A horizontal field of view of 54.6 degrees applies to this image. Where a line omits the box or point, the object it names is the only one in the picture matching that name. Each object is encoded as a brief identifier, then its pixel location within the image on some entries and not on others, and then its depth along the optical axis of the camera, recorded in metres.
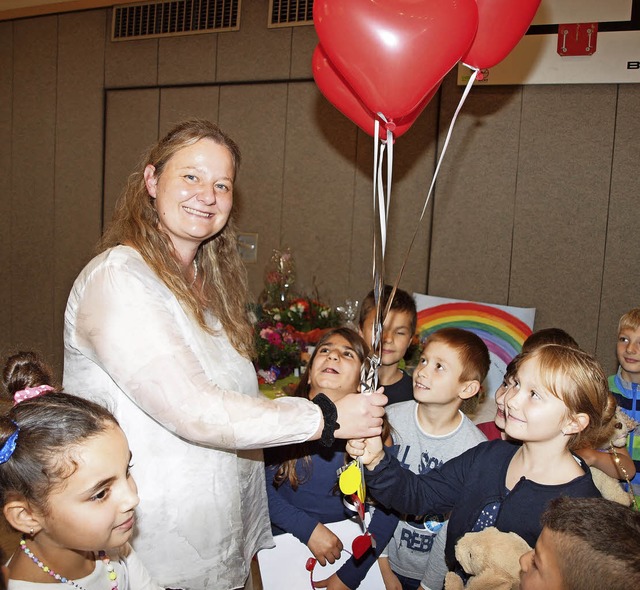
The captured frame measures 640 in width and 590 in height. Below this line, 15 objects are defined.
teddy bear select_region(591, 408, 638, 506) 1.45
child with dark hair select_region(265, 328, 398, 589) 1.75
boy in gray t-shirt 1.84
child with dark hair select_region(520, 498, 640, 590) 0.96
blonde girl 1.36
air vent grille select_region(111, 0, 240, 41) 4.50
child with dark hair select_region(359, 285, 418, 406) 2.42
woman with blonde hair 1.24
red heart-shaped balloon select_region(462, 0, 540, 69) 1.63
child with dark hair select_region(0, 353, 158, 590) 1.12
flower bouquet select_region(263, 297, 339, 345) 3.25
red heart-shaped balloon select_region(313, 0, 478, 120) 1.36
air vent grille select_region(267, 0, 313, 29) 4.21
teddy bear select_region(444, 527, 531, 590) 1.18
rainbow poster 3.70
